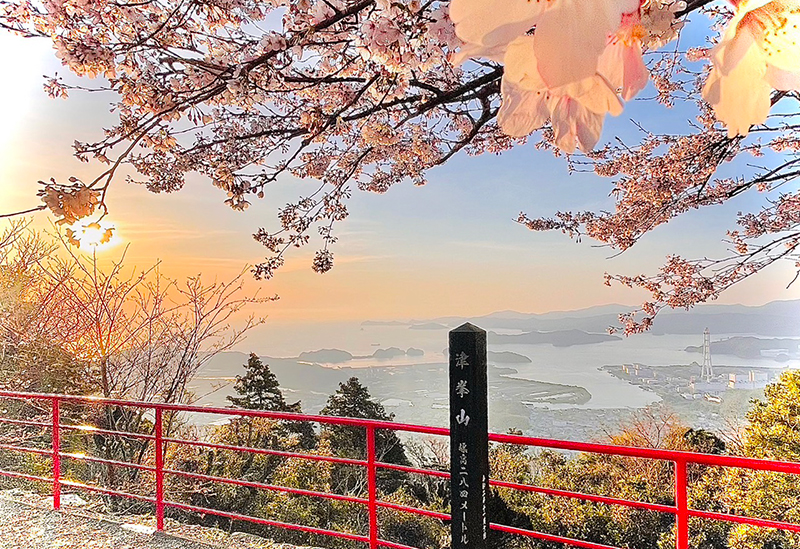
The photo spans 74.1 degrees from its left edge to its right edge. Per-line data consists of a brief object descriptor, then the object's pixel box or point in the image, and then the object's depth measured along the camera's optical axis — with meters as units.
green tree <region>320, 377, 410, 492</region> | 4.84
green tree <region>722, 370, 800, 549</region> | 3.06
